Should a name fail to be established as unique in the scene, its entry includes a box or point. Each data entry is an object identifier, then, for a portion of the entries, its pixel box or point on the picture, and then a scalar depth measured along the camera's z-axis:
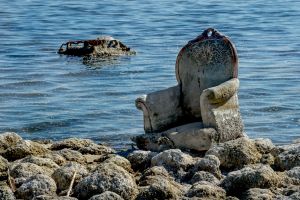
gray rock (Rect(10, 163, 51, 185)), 13.45
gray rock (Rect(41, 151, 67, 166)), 14.54
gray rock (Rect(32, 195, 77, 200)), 12.02
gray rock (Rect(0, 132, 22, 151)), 15.51
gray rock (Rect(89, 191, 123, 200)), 11.99
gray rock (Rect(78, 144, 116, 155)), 15.81
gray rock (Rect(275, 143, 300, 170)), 13.99
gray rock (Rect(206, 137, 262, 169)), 14.29
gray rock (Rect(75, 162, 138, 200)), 12.53
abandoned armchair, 15.58
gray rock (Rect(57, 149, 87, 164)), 14.89
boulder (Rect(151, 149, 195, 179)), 14.03
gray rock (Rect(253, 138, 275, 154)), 14.83
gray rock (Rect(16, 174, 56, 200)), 12.55
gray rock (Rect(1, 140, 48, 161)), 14.95
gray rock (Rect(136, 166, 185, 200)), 12.31
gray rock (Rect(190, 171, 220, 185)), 13.22
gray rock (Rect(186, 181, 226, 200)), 12.20
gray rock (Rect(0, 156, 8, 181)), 13.64
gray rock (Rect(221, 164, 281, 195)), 12.63
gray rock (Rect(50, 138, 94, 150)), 16.10
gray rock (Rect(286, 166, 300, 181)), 13.26
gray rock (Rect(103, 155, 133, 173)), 14.14
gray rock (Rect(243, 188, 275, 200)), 12.06
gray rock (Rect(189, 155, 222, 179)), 13.63
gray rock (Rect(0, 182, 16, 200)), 12.14
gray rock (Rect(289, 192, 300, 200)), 11.70
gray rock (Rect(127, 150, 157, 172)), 14.61
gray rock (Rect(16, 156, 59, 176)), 13.96
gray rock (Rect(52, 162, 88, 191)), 13.13
